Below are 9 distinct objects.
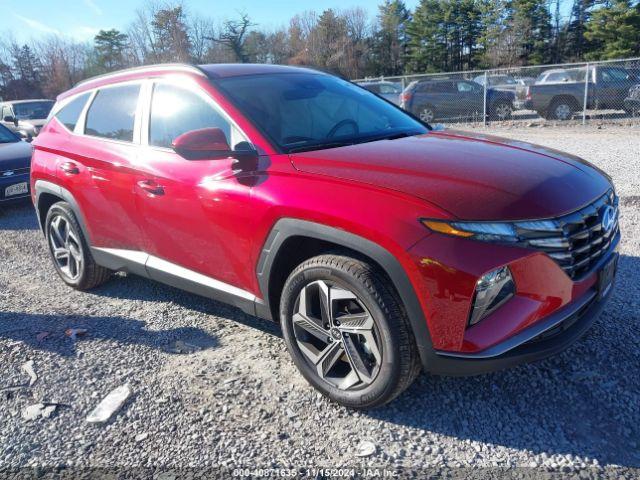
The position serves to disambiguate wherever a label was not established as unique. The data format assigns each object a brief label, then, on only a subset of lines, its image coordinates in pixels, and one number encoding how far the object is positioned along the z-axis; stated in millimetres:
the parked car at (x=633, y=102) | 14883
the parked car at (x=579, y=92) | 15008
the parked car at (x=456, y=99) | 17094
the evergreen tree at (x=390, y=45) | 55219
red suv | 2258
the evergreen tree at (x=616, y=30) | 38062
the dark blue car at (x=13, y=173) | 8086
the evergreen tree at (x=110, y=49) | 49062
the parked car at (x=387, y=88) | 19047
